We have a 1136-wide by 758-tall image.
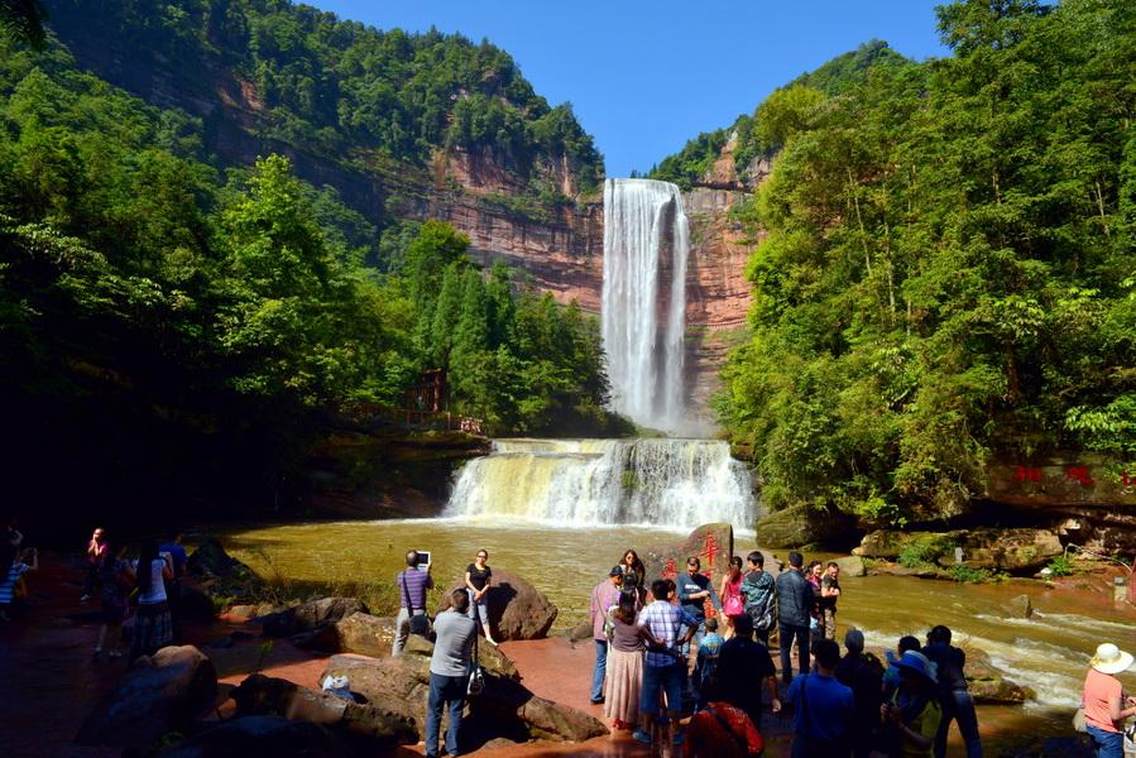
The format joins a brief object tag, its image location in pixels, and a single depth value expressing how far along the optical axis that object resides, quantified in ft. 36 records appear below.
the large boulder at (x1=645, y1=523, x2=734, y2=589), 41.06
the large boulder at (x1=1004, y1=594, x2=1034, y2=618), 44.16
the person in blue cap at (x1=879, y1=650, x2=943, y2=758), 17.52
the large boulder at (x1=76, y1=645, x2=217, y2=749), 18.10
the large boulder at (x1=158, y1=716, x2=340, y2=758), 14.90
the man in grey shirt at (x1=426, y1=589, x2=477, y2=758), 19.36
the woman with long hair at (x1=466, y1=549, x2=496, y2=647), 26.05
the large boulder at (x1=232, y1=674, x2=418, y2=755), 18.93
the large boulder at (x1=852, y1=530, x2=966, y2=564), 59.21
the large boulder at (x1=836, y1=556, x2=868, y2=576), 56.39
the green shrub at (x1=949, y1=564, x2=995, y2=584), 55.13
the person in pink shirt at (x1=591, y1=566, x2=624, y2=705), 24.38
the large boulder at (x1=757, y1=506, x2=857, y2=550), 69.67
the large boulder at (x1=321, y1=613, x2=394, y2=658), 29.01
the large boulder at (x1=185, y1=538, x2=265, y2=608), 39.11
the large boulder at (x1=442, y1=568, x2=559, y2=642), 33.04
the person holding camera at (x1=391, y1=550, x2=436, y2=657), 27.20
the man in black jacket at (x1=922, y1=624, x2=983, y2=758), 18.54
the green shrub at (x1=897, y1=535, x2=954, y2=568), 59.00
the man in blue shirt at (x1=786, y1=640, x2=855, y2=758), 13.94
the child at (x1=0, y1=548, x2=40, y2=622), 32.30
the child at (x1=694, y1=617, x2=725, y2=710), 22.11
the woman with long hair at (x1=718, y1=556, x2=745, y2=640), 25.53
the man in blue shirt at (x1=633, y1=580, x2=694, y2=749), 19.85
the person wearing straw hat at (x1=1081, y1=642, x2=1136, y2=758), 17.60
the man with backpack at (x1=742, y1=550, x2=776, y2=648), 25.52
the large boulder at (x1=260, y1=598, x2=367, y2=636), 31.86
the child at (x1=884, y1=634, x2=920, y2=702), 19.22
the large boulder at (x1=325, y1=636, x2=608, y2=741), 21.50
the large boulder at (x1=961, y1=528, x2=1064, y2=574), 55.98
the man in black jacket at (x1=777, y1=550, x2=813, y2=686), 25.00
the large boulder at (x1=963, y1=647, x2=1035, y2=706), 27.30
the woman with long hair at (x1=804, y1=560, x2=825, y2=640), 28.14
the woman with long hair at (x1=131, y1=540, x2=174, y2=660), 23.82
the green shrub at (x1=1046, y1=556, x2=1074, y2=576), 54.39
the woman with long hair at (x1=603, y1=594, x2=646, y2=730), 20.47
